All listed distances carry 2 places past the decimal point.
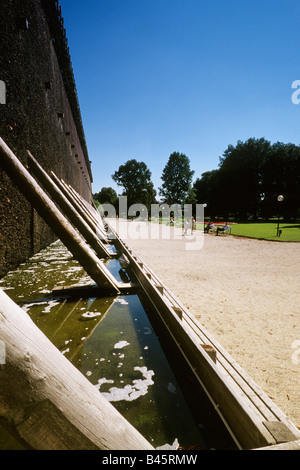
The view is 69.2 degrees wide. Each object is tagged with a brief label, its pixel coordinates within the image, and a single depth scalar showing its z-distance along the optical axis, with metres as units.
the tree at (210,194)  60.41
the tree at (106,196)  94.32
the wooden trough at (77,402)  0.88
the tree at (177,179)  66.75
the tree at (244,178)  55.72
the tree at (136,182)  75.89
